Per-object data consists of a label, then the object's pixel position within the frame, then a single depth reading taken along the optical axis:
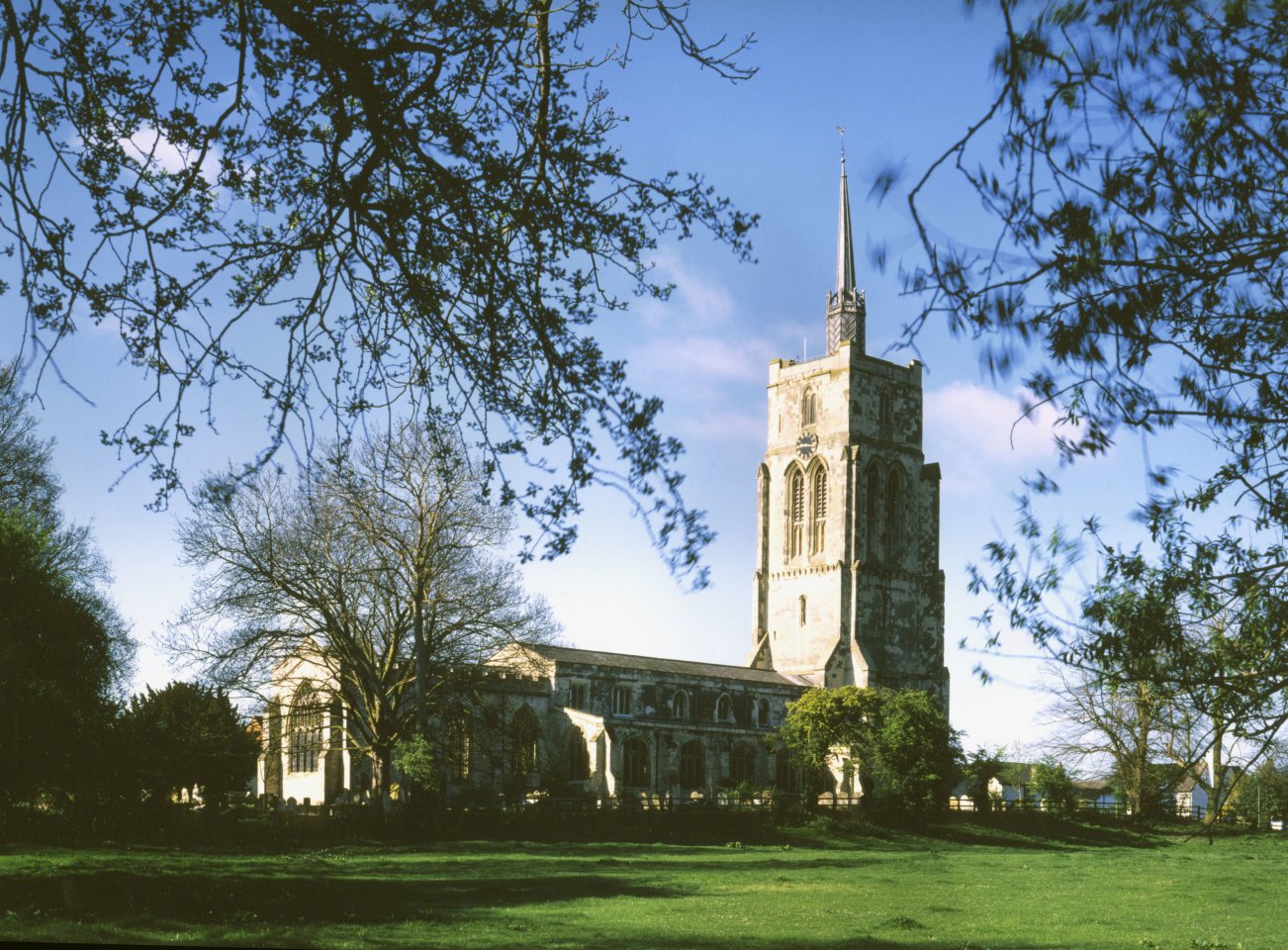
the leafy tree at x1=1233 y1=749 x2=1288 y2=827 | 66.56
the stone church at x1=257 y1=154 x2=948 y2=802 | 64.19
